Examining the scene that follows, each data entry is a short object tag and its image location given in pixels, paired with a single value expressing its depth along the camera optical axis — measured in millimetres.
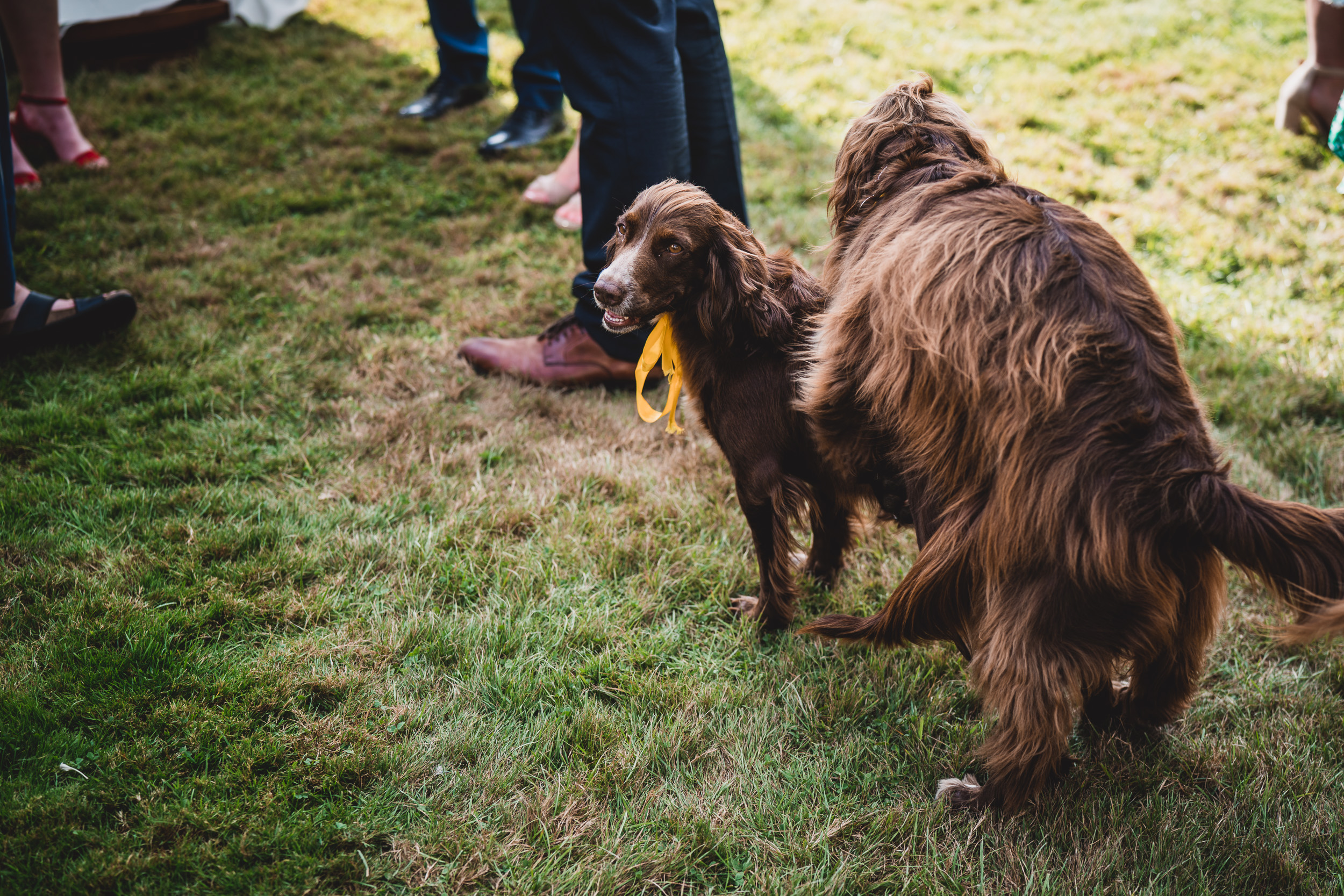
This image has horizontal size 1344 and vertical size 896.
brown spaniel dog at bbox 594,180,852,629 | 2158
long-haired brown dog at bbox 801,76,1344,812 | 1407
